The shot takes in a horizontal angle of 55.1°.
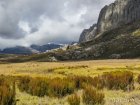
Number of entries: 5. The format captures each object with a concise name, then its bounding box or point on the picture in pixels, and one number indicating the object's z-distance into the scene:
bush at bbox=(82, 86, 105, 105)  7.08
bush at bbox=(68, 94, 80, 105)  6.74
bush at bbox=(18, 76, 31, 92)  9.23
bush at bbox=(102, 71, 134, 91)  9.59
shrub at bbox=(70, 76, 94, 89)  9.61
